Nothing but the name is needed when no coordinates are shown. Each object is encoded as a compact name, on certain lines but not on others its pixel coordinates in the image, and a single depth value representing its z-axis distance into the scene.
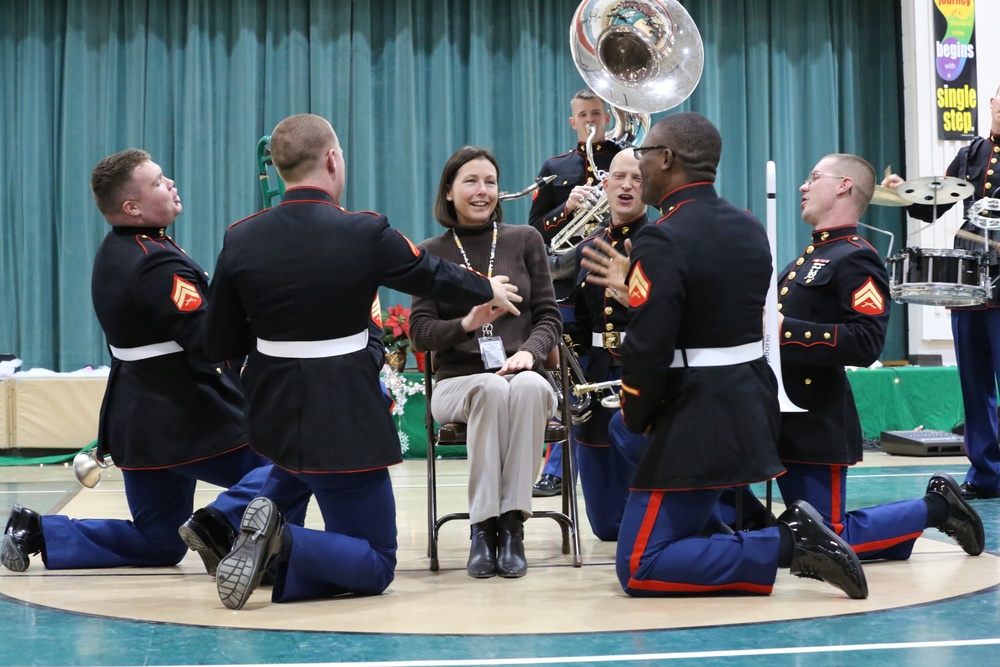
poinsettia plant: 7.62
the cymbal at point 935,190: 5.01
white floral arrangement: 7.41
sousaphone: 4.80
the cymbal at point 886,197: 5.00
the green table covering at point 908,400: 7.83
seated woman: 3.73
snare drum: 4.92
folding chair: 3.84
